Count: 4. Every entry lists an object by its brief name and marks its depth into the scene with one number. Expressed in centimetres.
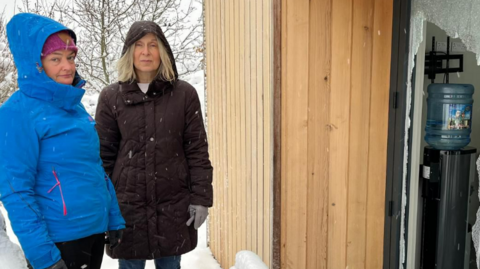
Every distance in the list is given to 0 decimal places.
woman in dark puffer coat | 235
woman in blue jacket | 163
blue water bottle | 325
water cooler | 319
